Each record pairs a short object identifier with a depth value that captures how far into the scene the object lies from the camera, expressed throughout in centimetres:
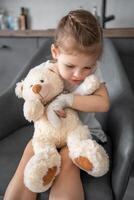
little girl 80
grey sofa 82
